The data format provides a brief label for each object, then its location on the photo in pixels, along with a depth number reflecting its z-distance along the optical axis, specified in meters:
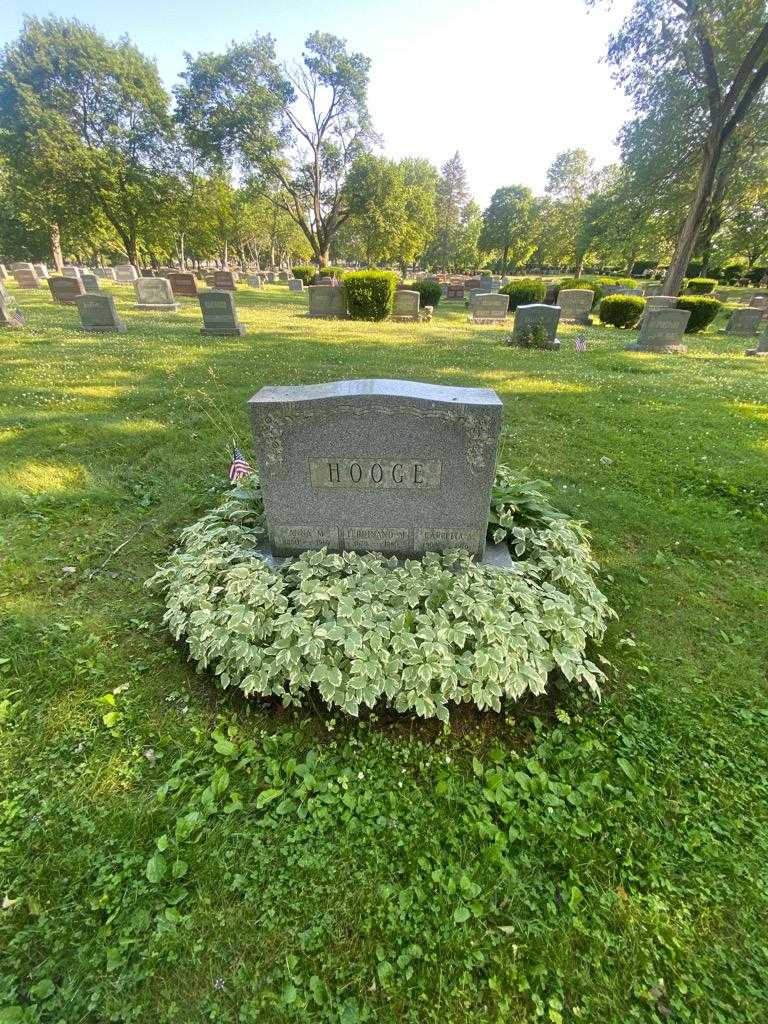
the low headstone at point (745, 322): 17.50
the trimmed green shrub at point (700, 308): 16.92
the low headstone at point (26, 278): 25.16
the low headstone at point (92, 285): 20.23
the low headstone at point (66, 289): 17.78
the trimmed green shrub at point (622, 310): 17.39
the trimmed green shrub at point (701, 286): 27.36
